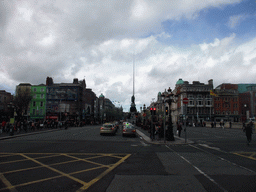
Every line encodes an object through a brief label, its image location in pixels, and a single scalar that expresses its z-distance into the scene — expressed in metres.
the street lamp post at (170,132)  17.50
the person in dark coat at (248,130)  14.56
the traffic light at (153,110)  18.00
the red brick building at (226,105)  79.44
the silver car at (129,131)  21.69
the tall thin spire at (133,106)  73.69
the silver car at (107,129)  23.06
